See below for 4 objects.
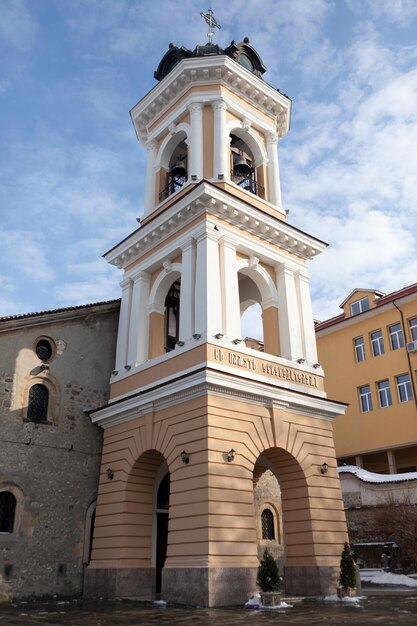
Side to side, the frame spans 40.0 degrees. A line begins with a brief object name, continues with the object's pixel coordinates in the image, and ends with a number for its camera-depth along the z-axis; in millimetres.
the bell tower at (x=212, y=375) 13398
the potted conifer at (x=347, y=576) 13430
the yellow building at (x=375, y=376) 27984
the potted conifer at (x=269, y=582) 12133
